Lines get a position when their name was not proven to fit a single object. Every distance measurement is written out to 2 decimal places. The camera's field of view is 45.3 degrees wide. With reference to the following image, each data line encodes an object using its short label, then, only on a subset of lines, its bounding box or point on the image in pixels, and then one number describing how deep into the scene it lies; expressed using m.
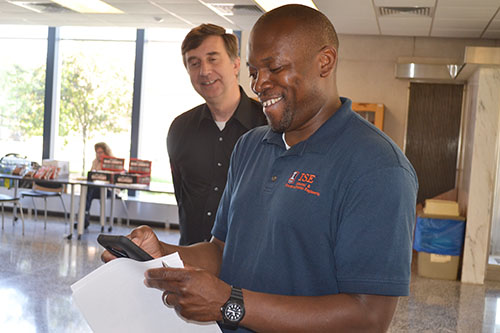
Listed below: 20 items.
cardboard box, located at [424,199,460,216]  7.59
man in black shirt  2.37
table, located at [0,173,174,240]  8.47
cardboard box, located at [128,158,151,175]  8.99
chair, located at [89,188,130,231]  9.90
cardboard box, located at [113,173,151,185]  8.73
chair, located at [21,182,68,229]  9.48
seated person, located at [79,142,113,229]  9.54
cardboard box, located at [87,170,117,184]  8.76
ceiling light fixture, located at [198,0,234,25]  7.50
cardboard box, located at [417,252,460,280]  7.44
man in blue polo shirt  1.16
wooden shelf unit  8.97
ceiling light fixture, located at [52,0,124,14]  8.16
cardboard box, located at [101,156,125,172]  9.08
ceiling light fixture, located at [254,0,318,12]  6.98
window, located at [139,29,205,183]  10.70
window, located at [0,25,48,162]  11.10
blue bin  7.43
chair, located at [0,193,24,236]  8.62
